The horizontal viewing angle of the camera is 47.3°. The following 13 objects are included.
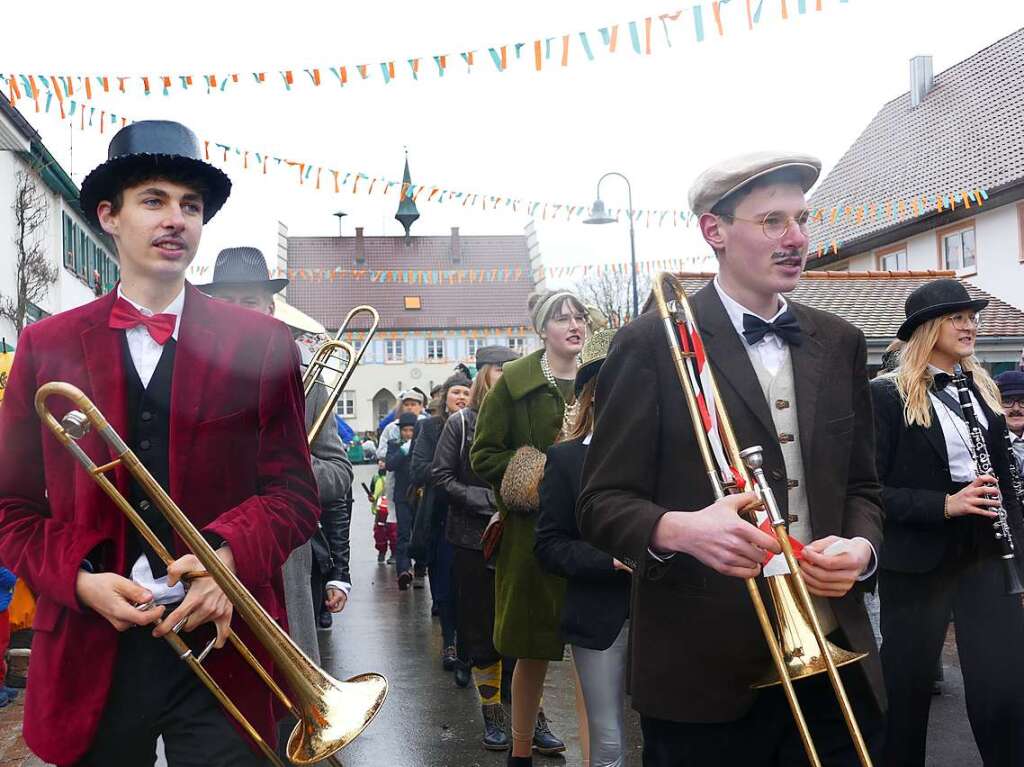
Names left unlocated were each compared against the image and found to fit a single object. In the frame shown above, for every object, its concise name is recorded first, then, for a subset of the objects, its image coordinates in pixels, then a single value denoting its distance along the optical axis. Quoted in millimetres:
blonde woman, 4395
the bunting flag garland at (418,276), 66312
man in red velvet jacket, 2633
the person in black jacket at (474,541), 6023
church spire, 70625
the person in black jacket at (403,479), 11703
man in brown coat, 2646
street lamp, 17734
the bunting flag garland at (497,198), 10516
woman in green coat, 5043
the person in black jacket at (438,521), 7953
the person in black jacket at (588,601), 4277
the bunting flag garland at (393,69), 7943
